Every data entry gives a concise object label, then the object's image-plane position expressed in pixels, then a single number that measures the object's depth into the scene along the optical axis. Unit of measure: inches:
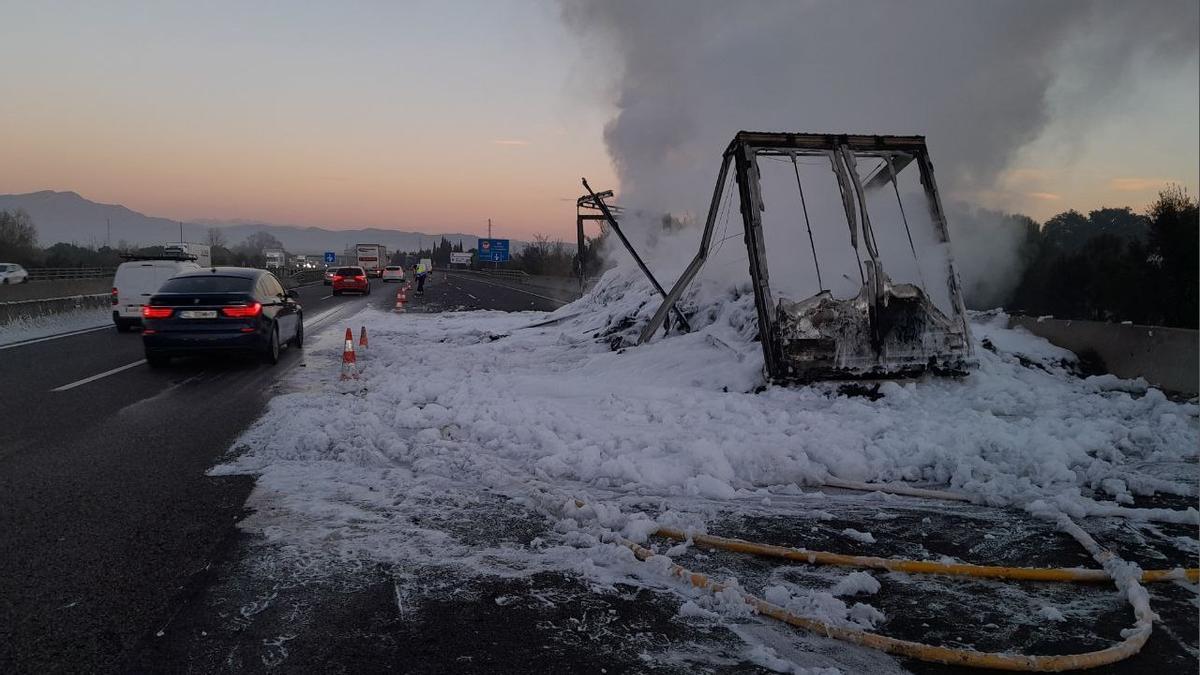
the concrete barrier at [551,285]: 1541.3
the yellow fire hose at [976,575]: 122.4
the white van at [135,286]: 663.1
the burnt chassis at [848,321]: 327.6
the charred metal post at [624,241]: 469.7
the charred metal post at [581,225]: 616.1
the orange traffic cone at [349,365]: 408.5
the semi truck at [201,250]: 1747.7
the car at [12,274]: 1719.7
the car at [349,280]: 1427.2
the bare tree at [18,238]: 2410.2
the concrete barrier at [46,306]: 624.7
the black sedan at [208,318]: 429.1
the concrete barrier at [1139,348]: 316.5
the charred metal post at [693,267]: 389.6
